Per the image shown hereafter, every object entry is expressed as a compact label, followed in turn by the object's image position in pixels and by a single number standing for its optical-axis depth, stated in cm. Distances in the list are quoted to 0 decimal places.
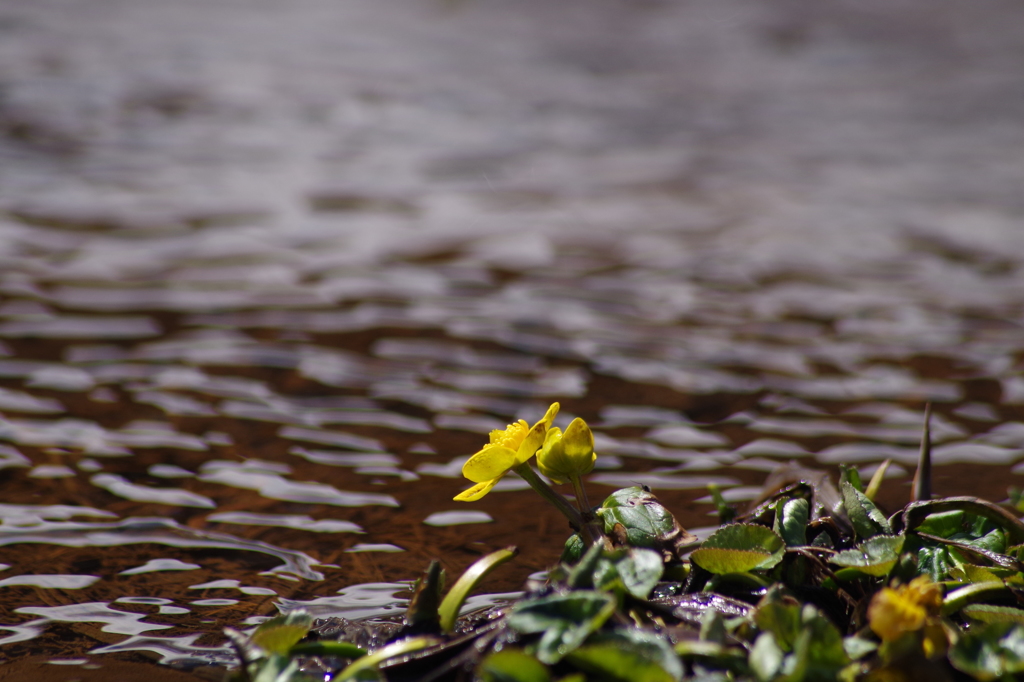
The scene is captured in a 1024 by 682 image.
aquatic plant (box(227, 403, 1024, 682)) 229
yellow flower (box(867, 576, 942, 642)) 229
